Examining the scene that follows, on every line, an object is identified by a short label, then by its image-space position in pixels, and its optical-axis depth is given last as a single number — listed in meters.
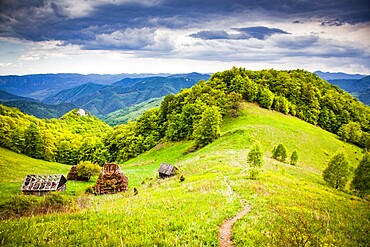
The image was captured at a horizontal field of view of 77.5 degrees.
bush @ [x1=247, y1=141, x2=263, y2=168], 35.56
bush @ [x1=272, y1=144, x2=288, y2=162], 49.06
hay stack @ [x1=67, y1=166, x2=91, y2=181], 57.91
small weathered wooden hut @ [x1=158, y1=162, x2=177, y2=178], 42.68
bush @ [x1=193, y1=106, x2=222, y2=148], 67.44
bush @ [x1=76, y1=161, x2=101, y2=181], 56.75
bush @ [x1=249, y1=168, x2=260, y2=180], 25.98
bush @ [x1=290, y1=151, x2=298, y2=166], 47.97
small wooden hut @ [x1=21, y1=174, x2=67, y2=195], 43.19
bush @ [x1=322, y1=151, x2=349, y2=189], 38.69
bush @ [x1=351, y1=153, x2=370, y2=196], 37.75
